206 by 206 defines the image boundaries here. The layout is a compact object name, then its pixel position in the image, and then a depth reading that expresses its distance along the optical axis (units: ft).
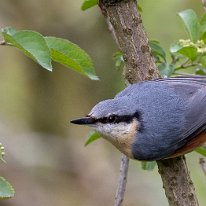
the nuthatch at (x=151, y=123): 20.11
